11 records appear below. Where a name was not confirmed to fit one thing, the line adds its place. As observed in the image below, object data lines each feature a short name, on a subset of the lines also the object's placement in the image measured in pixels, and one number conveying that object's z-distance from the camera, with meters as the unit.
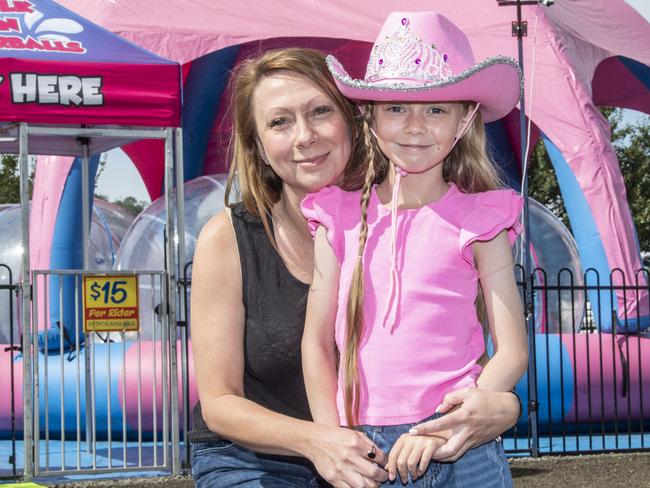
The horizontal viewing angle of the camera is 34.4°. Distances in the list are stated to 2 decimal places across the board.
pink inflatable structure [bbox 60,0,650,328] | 10.14
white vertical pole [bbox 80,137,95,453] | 8.31
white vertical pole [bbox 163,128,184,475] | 7.32
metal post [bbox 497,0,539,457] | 8.48
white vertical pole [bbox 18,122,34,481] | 7.04
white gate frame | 7.02
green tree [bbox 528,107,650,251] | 29.89
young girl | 2.13
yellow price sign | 7.17
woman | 2.32
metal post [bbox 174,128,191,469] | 7.51
